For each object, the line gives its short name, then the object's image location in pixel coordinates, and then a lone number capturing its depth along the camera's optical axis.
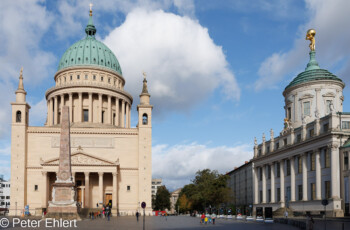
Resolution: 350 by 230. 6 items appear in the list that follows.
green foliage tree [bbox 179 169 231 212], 87.31
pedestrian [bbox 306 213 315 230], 31.64
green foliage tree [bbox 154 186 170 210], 155.50
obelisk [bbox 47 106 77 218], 41.97
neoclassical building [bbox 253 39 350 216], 55.31
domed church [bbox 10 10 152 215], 77.69
